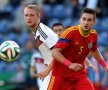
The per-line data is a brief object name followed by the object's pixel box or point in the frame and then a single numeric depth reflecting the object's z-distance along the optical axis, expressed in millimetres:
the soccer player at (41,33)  17328
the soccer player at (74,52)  16375
